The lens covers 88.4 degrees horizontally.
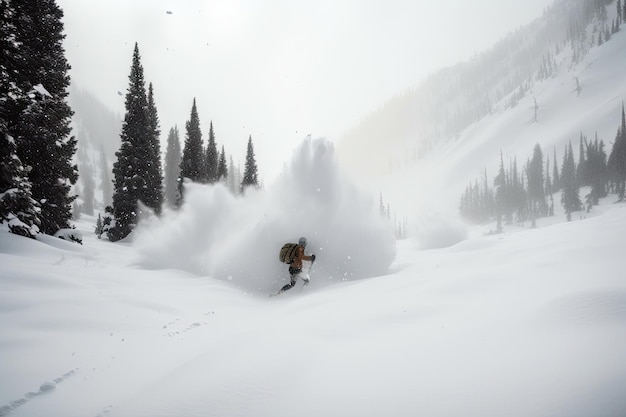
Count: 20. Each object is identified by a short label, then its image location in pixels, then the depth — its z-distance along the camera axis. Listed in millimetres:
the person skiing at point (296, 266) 9672
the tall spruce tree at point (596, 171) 74312
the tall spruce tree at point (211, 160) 40066
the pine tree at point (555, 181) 90688
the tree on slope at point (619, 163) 72500
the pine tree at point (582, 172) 83750
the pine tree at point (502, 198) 96412
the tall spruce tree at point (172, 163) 55559
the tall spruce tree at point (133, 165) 27375
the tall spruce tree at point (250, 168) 42250
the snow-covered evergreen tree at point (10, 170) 9461
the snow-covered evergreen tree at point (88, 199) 87000
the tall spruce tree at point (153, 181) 28812
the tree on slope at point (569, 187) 73688
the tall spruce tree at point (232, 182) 69056
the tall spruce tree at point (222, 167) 45506
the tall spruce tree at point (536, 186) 85688
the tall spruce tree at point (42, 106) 11359
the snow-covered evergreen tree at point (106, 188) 93688
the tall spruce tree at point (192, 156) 35531
